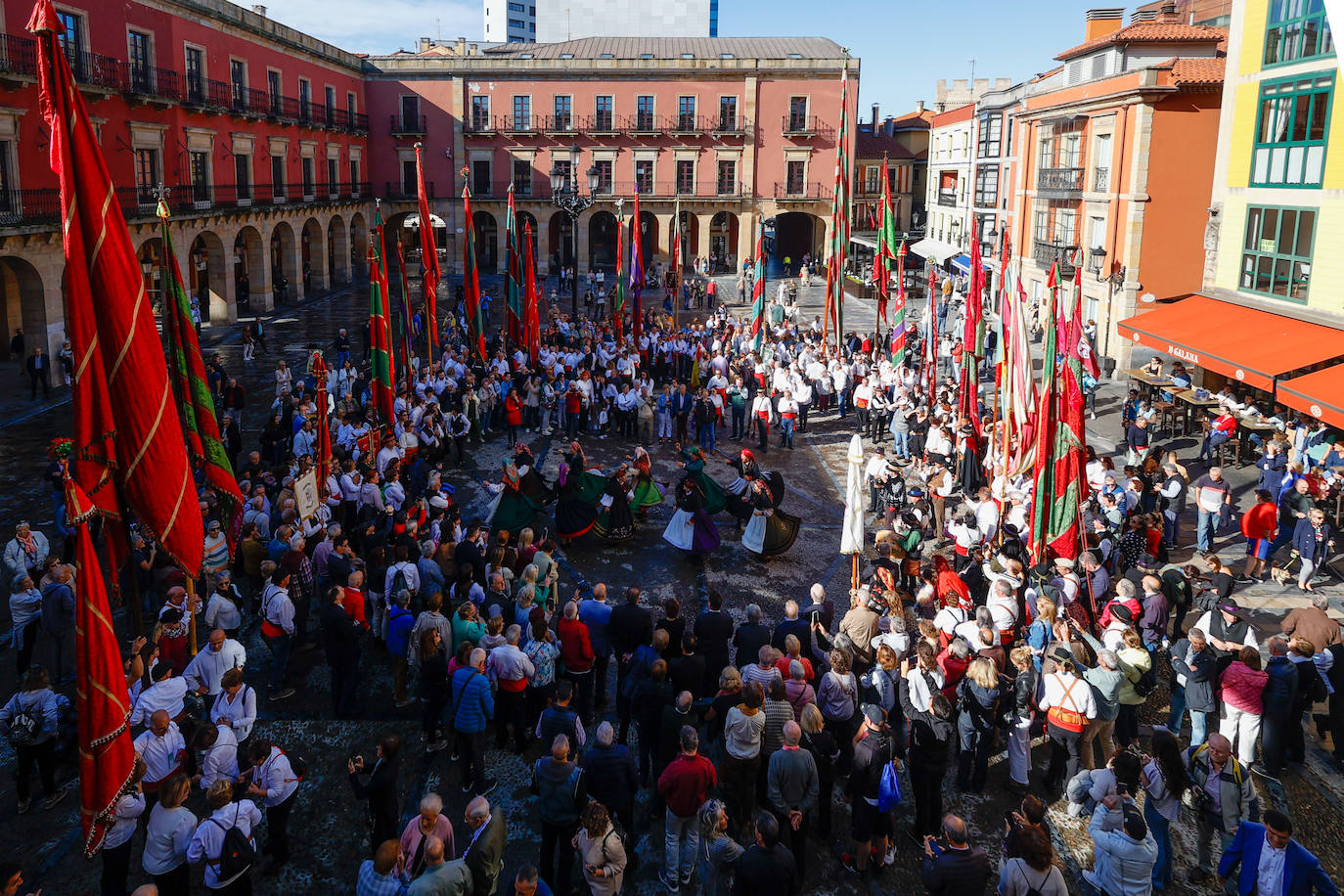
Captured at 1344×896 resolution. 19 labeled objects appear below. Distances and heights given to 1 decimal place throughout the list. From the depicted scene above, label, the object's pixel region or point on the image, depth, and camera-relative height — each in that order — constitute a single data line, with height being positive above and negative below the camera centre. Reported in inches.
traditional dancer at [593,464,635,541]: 554.3 -149.0
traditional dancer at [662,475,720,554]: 532.1 -150.0
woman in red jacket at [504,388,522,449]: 750.5 -124.5
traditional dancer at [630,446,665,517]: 578.2 -139.7
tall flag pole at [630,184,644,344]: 1011.9 -37.7
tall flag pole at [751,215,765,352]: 992.1 -55.6
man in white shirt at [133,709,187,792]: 277.7 -145.8
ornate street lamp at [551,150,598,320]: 997.8 +60.3
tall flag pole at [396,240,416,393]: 730.6 -74.1
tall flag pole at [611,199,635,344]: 1017.5 -31.1
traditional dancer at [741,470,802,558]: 540.4 -153.2
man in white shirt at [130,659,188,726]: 299.4 -141.1
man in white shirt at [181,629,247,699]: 323.9 -141.7
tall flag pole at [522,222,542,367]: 932.6 -64.8
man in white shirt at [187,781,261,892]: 248.2 -151.0
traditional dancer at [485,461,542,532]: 545.6 -145.2
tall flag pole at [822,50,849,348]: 900.6 +22.1
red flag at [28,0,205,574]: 254.8 -29.7
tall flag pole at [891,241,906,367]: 845.8 -68.3
